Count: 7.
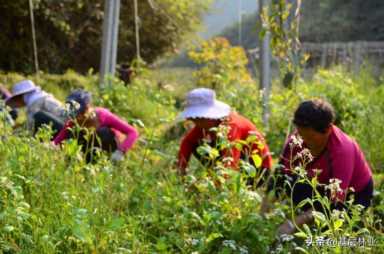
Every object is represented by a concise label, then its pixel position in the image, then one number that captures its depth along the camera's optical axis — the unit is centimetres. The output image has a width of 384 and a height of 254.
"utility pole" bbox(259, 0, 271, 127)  916
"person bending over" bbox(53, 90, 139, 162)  637
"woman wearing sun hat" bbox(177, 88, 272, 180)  583
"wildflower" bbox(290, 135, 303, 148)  331
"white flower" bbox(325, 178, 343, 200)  317
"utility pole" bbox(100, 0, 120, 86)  1186
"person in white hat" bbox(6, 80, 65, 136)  742
